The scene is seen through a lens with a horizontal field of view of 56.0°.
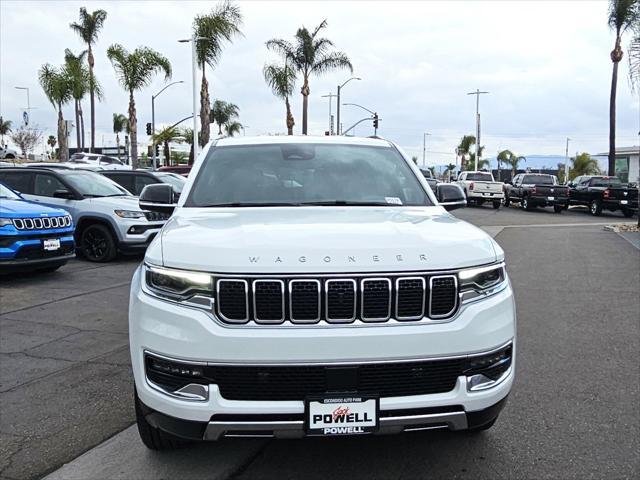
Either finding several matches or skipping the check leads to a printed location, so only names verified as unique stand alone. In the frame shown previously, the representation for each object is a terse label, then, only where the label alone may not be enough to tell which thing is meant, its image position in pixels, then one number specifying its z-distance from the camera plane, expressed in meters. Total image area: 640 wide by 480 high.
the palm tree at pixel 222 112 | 61.47
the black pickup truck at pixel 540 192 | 29.75
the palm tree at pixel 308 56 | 36.34
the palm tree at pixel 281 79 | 36.31
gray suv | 11.03
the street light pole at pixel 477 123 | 60.24
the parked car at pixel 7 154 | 44.36
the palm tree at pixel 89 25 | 42.84
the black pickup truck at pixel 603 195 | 27.56
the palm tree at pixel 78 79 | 37.91
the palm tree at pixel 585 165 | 69.50
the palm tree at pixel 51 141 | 105.06
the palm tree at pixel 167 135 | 55.25
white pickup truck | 31.39
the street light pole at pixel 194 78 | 29.56
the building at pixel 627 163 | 56.22
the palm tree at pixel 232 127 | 65.56
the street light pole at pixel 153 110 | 49.54
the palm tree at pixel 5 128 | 81.21
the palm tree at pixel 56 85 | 37.78
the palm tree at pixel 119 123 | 80.94
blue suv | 8.41
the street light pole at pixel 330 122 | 56.06
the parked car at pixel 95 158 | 38.73
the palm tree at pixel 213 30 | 29.86
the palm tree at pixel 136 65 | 30.94
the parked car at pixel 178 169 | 28.53
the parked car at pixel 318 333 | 2.69
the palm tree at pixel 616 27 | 26.39
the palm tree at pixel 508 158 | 88.88
